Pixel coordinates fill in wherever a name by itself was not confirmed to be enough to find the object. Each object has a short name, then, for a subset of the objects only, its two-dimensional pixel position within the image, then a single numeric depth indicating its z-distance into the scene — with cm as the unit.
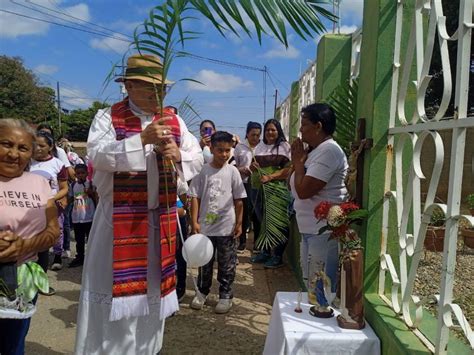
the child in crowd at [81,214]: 523
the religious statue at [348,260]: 209
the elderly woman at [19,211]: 194
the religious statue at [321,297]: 225
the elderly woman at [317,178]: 249
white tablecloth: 203
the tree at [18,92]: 2922
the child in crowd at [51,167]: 428
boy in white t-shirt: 379
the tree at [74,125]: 3569
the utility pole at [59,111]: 3350
